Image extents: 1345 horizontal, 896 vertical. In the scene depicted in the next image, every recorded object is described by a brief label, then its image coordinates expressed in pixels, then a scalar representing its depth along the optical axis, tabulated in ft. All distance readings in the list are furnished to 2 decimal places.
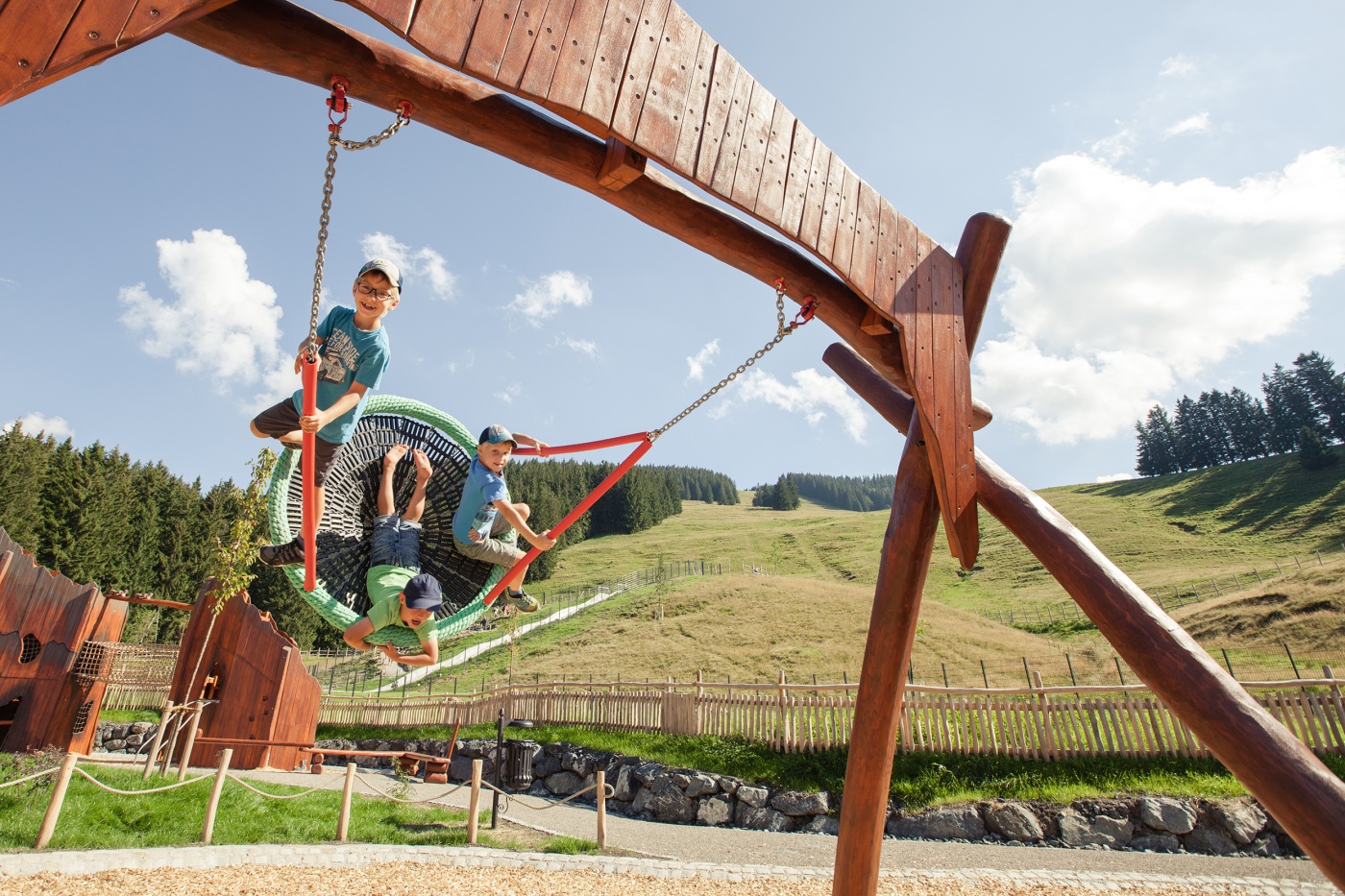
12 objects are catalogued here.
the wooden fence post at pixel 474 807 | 30.12
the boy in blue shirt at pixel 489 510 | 11.37
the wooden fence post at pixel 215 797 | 25.04
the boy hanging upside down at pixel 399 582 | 9.99
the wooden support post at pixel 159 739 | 32.30
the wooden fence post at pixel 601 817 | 30.98
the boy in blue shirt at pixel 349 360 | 8.84
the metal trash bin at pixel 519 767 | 45.70
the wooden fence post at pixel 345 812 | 28.19
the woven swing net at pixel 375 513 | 10.21
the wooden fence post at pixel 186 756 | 32.35
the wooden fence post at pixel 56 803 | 21.84
